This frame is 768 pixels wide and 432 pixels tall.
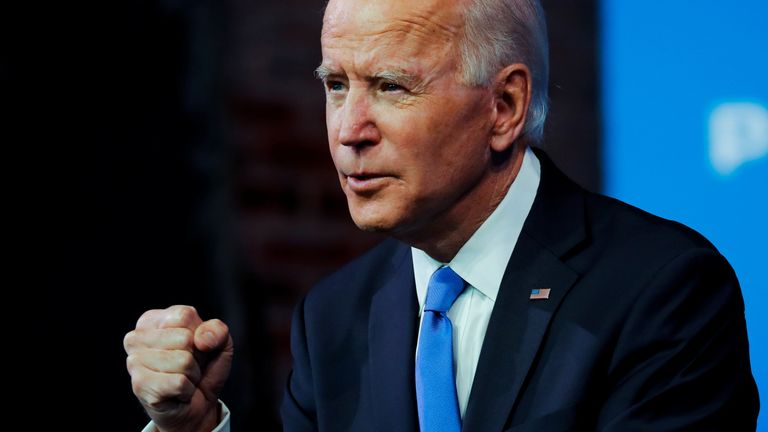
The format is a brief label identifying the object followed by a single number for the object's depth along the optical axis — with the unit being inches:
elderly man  170.0
